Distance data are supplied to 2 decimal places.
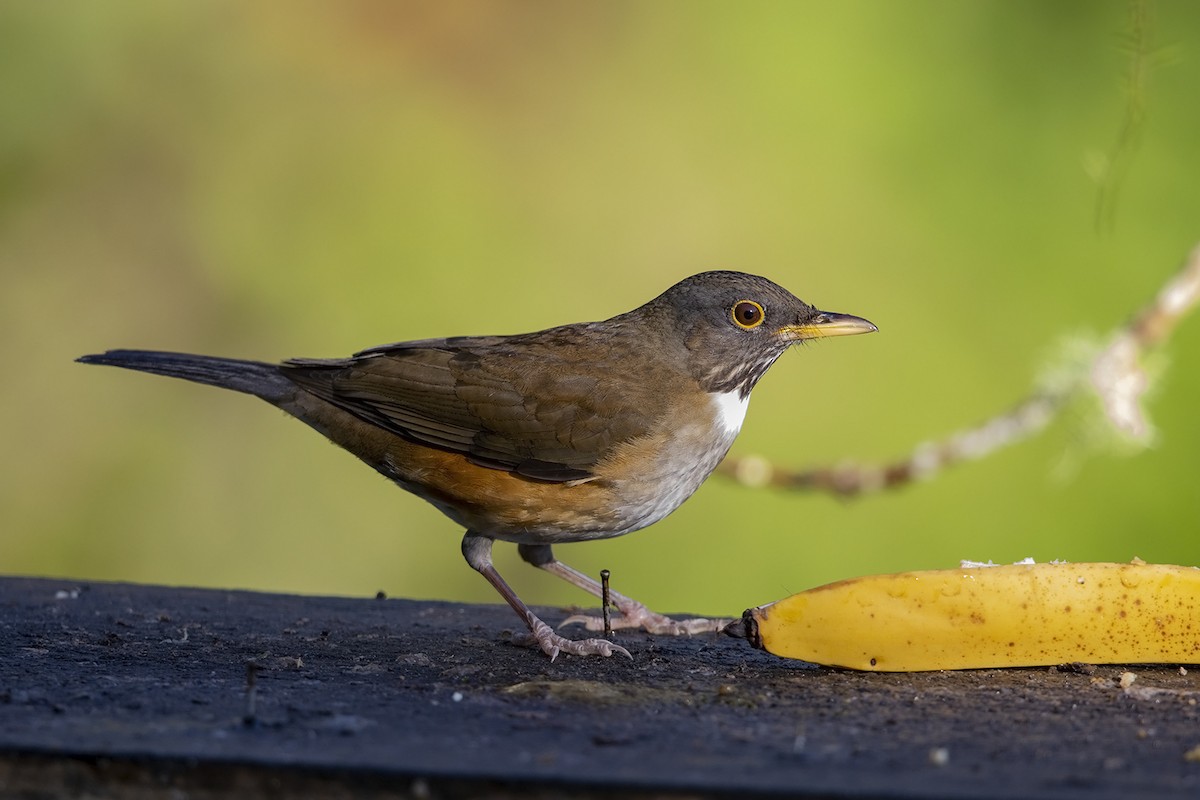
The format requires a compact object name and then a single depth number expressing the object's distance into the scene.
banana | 7.29
